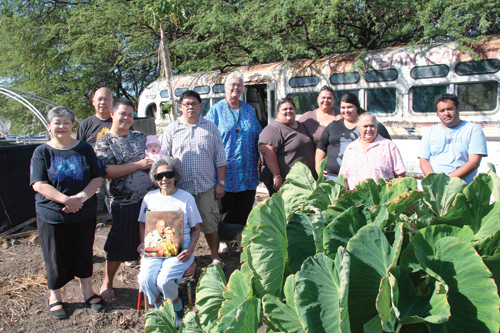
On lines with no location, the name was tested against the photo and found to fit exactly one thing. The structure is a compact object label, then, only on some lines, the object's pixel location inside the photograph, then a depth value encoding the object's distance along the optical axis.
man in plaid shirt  3.43
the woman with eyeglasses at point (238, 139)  3.95
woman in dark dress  2.92
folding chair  2.92
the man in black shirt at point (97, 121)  3.82
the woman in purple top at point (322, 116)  4.04
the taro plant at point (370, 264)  0.67
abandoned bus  5.16
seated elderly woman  2.78
